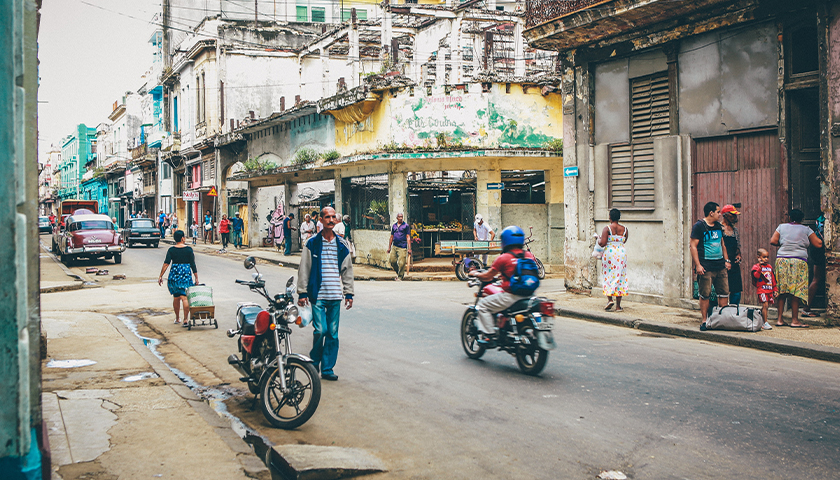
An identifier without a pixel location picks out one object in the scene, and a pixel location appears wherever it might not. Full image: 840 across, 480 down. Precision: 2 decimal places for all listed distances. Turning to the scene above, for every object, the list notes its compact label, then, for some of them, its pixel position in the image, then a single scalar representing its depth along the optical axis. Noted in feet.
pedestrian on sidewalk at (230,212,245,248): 111.96
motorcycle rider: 24.41
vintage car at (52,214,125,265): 81.82
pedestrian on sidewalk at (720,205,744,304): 32.68
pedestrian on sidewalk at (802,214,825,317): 32.60
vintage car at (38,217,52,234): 200.89
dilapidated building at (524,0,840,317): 34.40
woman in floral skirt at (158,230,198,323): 36.65
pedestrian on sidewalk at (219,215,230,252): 109.60
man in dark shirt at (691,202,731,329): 31.81
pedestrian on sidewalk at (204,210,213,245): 132.46
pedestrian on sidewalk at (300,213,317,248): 84.48
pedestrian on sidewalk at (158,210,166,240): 149.59
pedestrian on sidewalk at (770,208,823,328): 31.45
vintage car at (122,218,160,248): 115.85
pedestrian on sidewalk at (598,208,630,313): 38.99
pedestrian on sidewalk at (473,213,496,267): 67.56
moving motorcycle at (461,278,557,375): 23.43
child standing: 32.30
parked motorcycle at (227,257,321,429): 18.20
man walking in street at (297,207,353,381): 23.04
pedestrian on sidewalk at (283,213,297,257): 94.53
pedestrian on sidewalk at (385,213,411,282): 65.16
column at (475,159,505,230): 73.05
